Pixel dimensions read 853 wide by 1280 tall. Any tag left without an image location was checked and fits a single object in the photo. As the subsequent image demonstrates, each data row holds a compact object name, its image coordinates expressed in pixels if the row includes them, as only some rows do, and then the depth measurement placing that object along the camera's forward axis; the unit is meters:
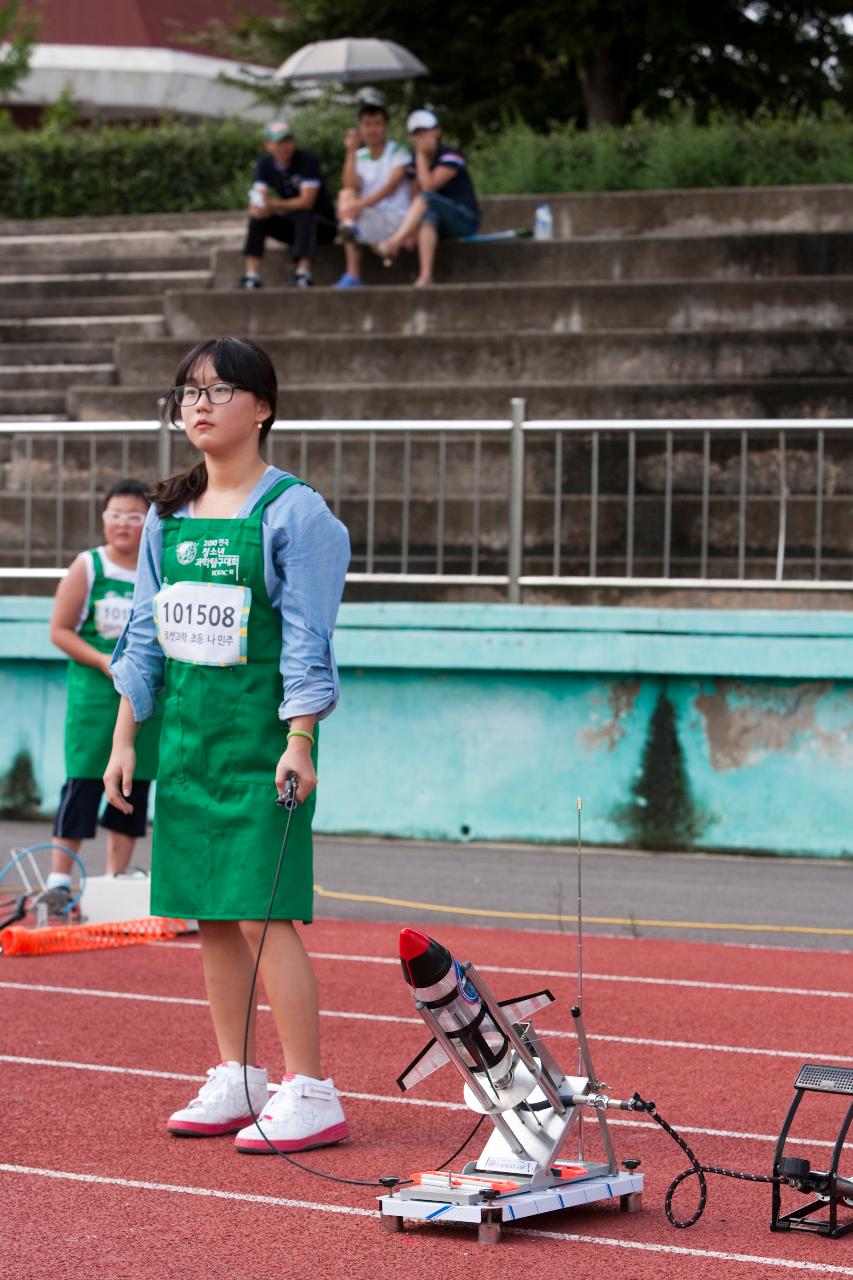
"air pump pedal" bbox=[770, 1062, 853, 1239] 4.52
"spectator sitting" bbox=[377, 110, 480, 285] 16.25
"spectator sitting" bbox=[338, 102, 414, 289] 16.67
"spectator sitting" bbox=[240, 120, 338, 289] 17.00
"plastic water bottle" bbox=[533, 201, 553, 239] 16.92
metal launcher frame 4.55
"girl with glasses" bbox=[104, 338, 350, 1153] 5.42
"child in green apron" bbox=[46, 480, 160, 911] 9.14
